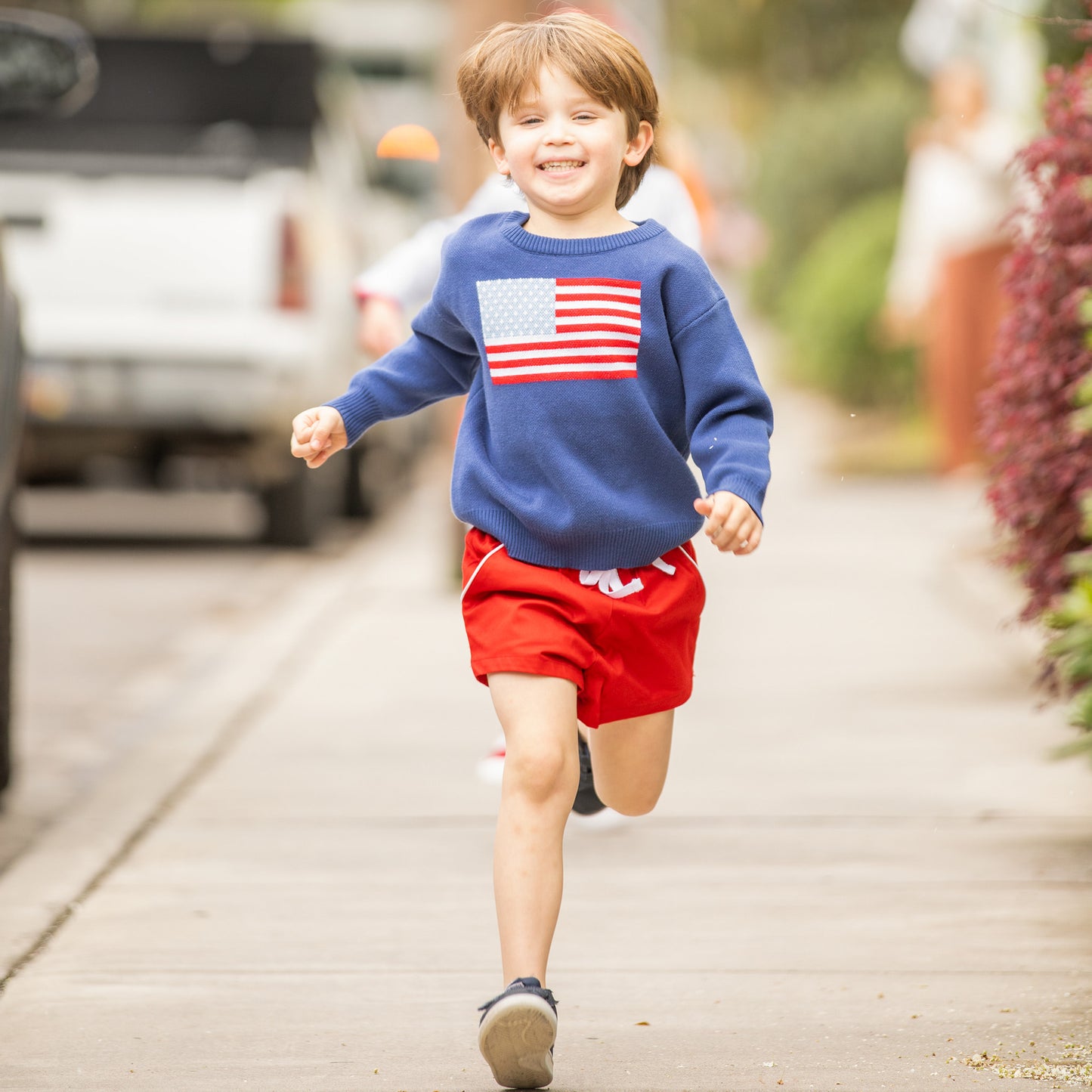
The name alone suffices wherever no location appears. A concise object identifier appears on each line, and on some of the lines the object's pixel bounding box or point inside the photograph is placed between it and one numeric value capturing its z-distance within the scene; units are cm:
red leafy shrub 964
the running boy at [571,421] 668
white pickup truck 1903
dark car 1023
